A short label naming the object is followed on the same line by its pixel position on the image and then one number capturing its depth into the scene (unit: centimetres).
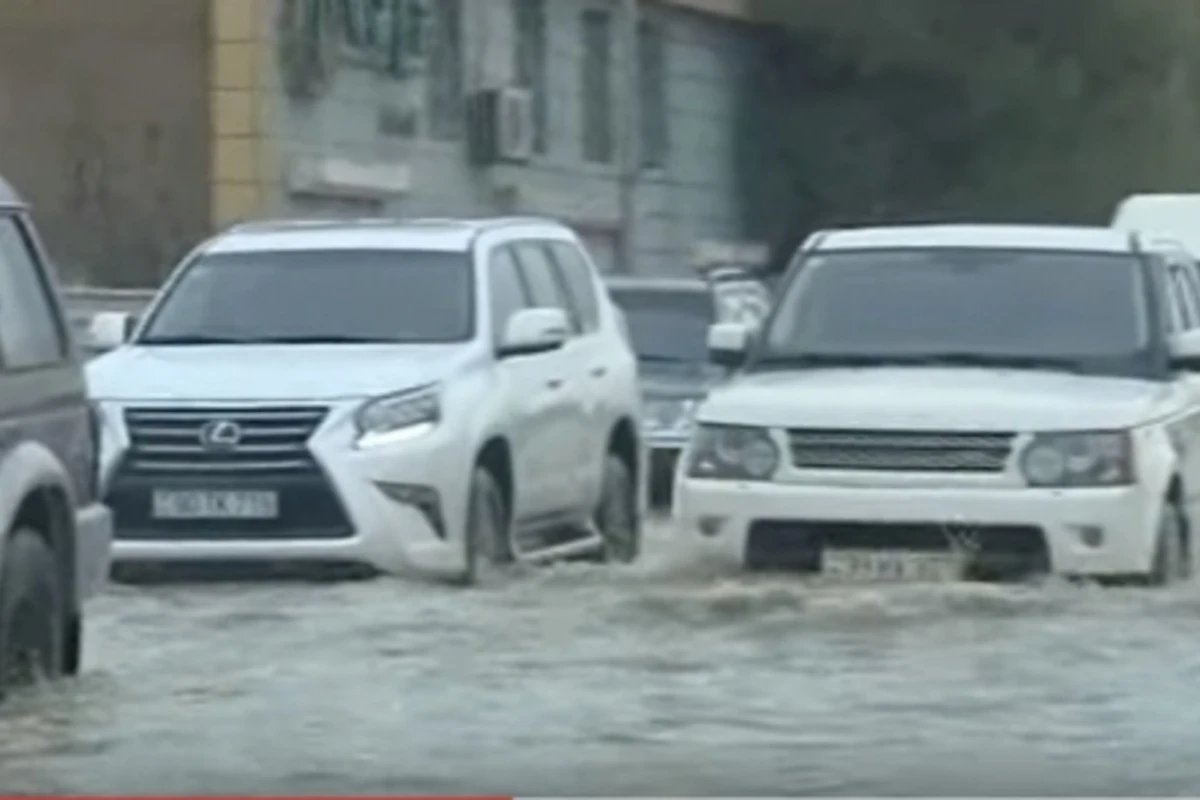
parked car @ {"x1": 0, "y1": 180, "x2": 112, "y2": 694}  1127
